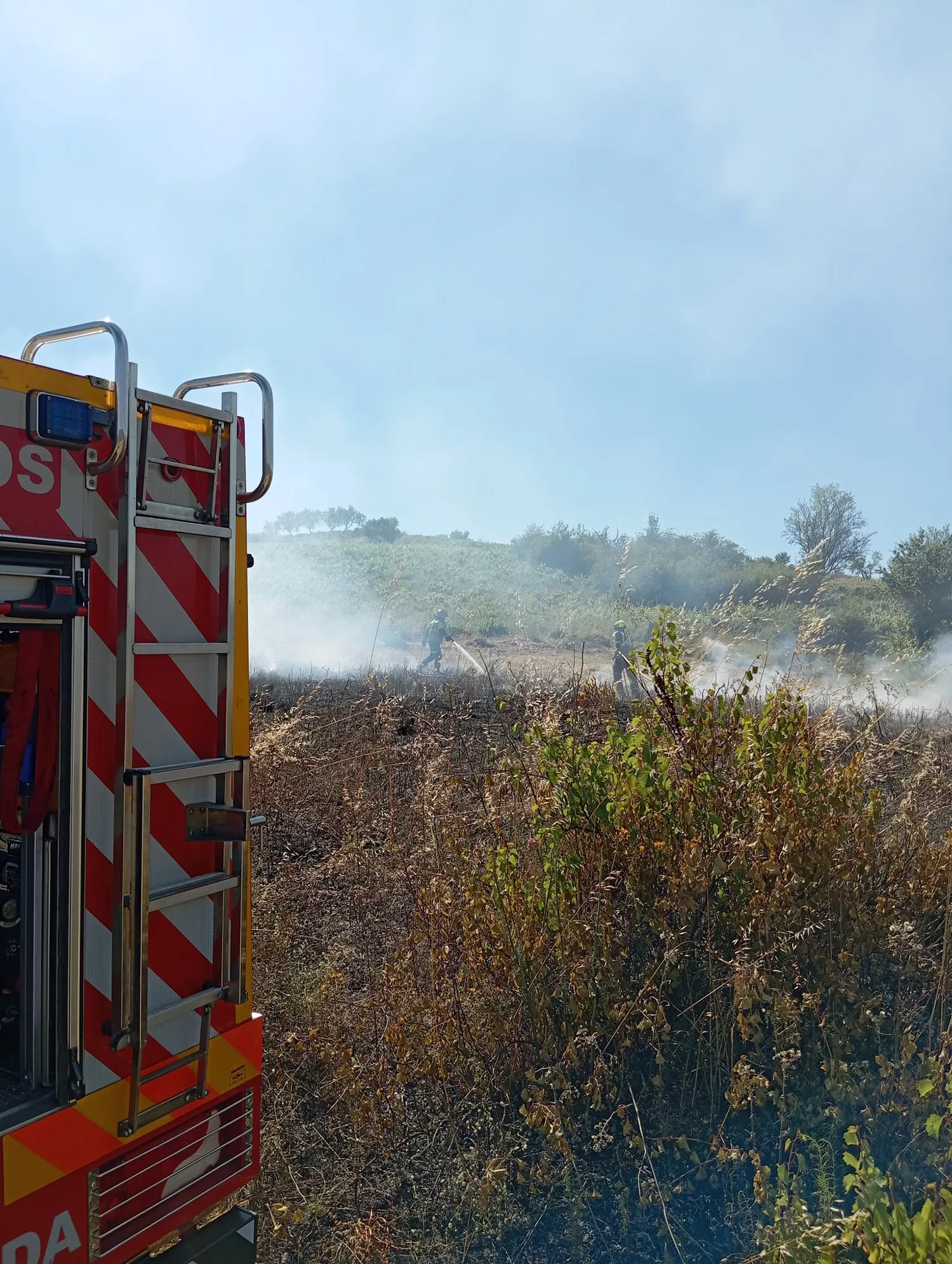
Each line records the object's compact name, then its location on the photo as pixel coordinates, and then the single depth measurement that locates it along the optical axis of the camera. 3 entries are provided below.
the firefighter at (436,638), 17.05
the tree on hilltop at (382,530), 53.53
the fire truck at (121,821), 2.20
